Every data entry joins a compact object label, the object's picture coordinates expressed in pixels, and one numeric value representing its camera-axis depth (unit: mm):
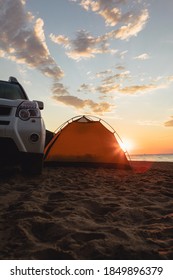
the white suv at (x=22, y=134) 3386
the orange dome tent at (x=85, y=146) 6066
